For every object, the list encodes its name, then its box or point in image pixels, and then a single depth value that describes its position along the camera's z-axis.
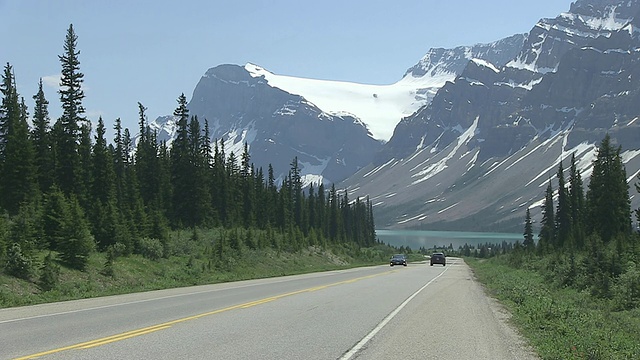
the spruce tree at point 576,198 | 94.78
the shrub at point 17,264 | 25.02
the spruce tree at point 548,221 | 115.21
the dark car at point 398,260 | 74.06
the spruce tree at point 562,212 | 100.88
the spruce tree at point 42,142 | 53.31
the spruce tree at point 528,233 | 131.62
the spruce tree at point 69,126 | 53.25
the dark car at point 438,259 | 81.57
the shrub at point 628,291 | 25.88
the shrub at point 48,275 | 25.28
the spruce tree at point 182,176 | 70.44
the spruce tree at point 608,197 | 75.81
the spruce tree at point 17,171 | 47.28
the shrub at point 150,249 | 38.72
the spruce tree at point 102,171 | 56.50
